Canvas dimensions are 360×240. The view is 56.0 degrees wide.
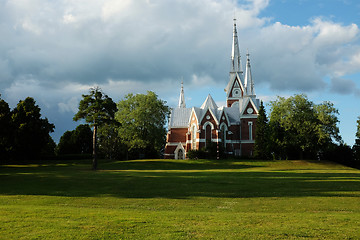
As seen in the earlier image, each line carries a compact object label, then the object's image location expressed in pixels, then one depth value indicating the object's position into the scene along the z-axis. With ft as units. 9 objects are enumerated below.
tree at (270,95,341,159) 214.69
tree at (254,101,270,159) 221.87
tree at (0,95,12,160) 179.61
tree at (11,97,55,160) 194.59
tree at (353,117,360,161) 237.23
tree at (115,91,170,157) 232.73
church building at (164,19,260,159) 246.68
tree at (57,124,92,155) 310.45
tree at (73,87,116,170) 158.30
